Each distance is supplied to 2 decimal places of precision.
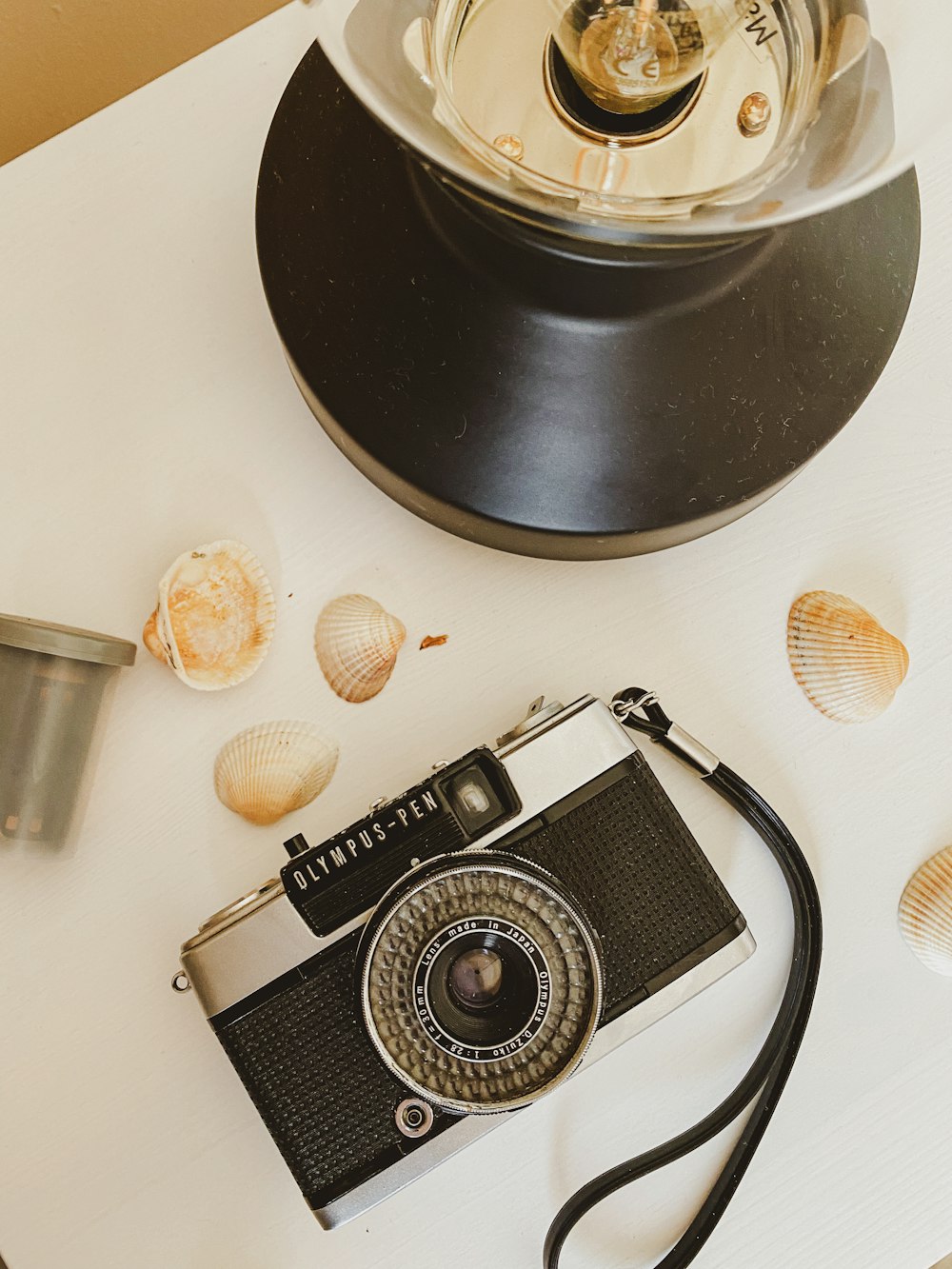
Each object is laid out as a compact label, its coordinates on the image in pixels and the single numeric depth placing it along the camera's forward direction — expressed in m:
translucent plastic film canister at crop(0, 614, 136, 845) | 0.43
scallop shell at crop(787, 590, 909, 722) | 0.44
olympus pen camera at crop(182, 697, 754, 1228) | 0.38
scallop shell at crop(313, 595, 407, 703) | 0.45
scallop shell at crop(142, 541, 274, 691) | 0.44
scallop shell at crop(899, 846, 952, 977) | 0.45
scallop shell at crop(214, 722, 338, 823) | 0.44
